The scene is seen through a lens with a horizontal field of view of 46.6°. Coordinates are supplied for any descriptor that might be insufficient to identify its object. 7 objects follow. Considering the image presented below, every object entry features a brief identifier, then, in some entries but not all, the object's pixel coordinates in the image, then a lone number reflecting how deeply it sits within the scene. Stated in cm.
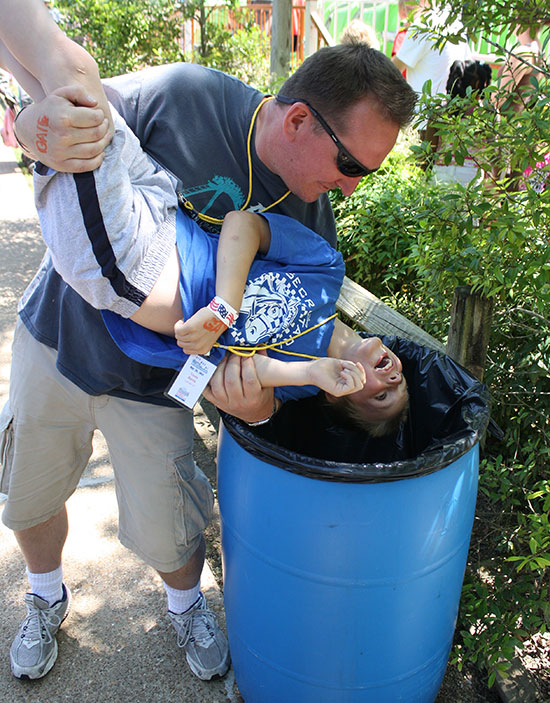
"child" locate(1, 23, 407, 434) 147
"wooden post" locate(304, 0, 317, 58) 802
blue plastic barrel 161
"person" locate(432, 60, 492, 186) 544
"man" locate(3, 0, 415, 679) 170
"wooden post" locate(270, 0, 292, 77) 531
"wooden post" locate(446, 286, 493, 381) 222
